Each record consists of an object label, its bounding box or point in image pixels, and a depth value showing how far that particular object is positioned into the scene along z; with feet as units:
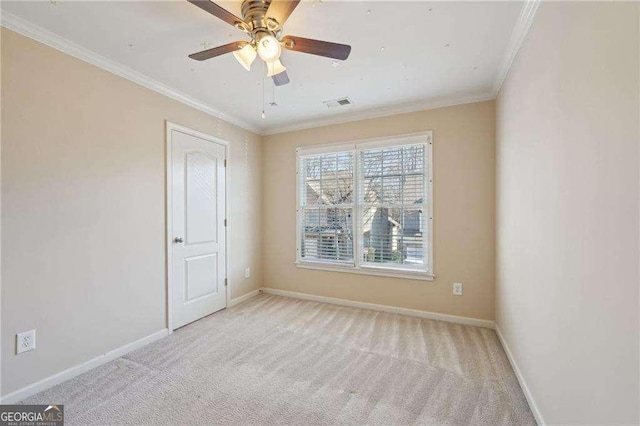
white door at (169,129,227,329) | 9.85
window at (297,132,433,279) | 11.00
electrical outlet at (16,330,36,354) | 6.15
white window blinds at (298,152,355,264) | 12.39
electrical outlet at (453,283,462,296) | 10.21
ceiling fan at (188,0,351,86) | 4.99
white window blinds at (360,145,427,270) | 11.03
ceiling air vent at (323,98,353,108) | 10.36
